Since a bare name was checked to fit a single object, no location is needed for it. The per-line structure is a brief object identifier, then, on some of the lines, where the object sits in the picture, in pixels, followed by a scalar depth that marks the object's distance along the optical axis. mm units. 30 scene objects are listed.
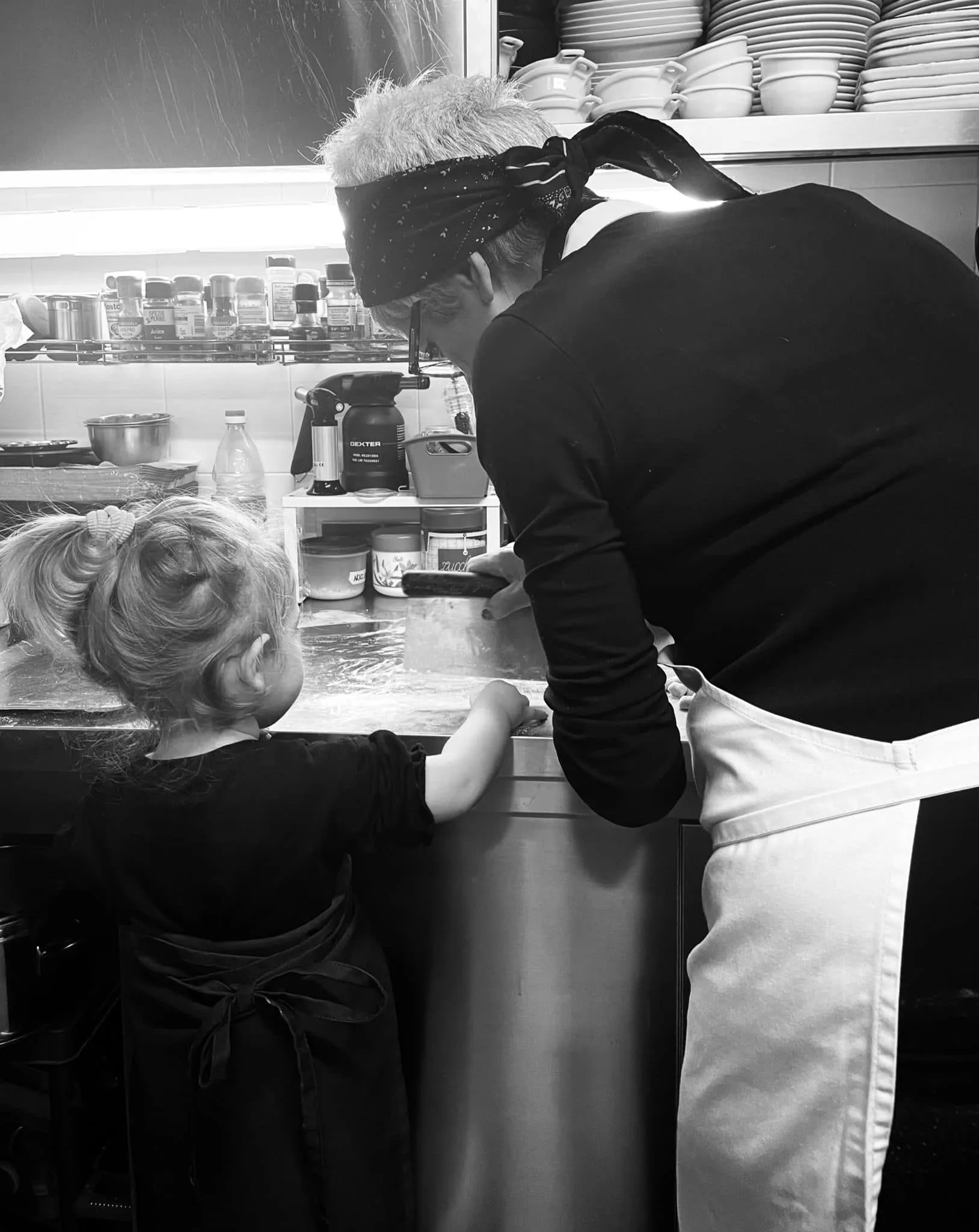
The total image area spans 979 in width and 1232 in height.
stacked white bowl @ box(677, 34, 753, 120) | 1544
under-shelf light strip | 1649
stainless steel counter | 1153
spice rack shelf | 1612
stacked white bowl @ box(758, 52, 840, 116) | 1552
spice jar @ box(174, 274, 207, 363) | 1656
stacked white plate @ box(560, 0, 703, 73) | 1590
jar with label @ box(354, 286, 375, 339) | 1600
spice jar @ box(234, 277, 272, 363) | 1643
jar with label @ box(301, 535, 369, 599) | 1848
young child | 928
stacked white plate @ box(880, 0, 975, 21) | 1521
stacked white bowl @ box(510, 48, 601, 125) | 1546
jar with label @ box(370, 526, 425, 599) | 1827
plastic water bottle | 1895
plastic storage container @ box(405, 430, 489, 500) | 1704
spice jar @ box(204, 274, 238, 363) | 1672
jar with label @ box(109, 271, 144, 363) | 1660
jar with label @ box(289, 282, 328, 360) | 1617
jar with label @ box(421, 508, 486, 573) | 1757
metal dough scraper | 1273
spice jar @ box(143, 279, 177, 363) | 1654
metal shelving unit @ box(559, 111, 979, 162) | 1528
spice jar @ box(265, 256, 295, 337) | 1667
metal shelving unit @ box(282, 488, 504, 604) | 1732
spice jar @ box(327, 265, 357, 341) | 1606
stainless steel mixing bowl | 1817
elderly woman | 727
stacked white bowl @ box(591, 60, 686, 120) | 1565
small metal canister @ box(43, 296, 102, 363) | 1731
